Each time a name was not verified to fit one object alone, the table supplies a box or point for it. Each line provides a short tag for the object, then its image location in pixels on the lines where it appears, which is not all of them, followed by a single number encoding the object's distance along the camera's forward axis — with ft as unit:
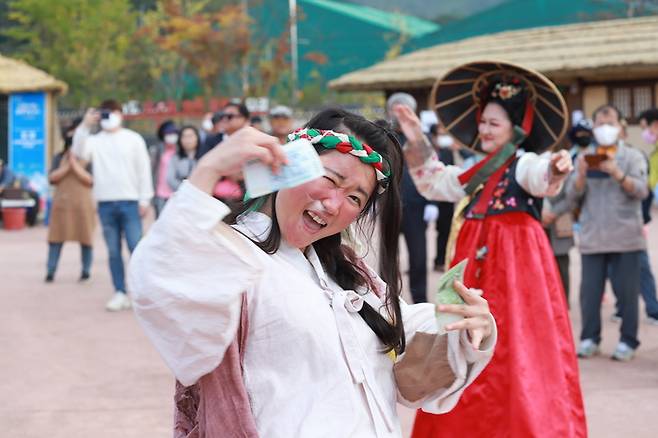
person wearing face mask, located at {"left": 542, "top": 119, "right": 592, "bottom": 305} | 24.27
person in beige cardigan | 33.19
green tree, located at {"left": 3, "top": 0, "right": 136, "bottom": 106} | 94.02
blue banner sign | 62.34
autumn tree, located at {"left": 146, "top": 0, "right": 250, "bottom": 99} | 96.73
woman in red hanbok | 14.34
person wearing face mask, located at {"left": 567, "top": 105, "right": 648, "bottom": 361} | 22.50
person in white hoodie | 28.78
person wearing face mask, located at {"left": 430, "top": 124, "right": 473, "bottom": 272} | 35.50
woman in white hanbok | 6.36
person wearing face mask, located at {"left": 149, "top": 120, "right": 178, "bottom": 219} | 35.14
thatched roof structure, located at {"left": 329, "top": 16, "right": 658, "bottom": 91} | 60.13
